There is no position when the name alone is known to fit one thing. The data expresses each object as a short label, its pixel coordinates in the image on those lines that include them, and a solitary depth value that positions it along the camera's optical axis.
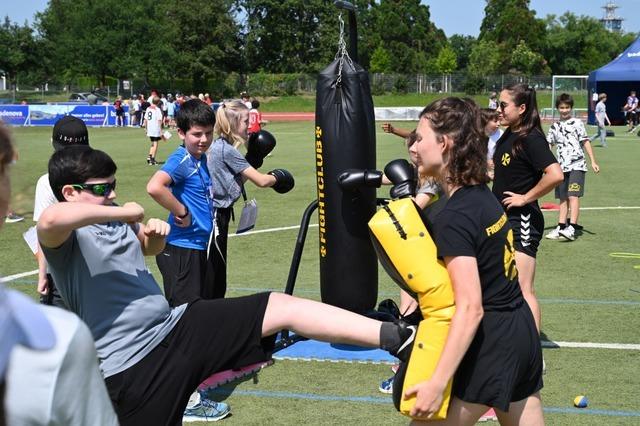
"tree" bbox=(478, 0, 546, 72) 98.50
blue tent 39.97
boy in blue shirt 5.40
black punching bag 6.25
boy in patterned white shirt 11.43
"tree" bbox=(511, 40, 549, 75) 88.44
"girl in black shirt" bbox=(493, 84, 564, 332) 5.80
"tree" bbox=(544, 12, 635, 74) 97.56
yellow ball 5.34
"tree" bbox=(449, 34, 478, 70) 126.75
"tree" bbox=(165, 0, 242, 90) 78.06
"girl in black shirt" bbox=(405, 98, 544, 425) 3.06
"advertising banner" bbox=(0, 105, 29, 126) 39.28
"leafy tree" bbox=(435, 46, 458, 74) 91.81
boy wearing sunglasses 3.34
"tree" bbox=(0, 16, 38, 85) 68.62
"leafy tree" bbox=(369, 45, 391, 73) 88.94
